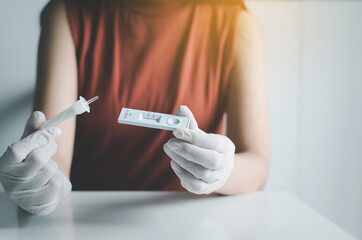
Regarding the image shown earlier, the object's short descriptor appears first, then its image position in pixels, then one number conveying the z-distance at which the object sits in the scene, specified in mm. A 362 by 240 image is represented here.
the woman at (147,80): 627
